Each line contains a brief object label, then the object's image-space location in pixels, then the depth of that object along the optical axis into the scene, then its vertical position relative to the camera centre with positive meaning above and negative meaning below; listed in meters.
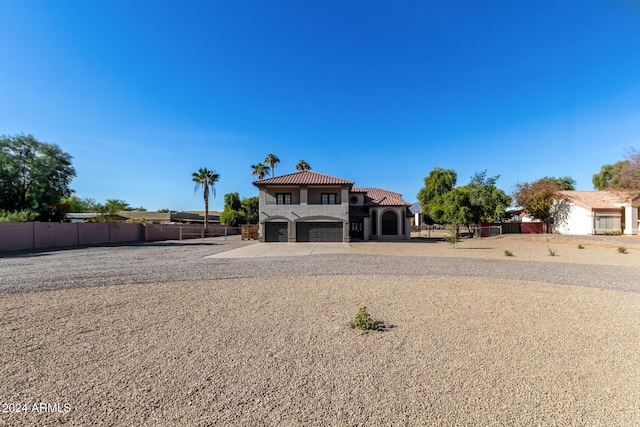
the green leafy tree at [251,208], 45.75 +2.39
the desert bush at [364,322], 4.90 -1.78
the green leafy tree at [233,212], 43.38 +1.63
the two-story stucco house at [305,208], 27.61 +1.31
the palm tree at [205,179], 41.16 +6.42
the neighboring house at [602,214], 33.75 +0.47
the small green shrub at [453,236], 20.62 -1.21
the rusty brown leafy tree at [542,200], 38.38 +2.61
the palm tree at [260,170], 45.41 +8.41
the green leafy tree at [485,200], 35.28 +2.46
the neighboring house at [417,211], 55.05 +1.86
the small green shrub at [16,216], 20.69 +0.66
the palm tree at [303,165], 45.75 +9.23
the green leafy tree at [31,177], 23.97 +4.18
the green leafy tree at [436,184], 58.56 +7.66
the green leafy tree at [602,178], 56.69 +8.34
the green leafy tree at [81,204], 43.24 +3.20
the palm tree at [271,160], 46.00 +10.16
